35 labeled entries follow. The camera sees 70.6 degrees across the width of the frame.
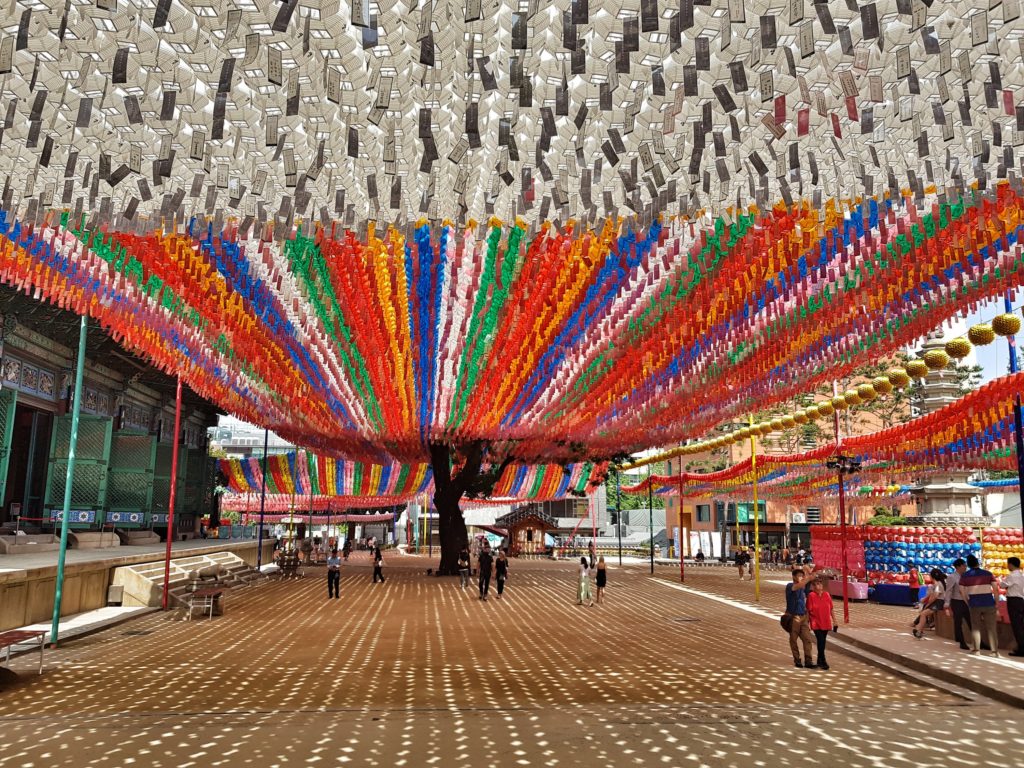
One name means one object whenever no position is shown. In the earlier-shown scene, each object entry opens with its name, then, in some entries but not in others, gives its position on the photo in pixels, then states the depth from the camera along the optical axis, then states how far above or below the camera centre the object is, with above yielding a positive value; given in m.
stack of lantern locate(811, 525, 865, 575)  18.14 -1.34
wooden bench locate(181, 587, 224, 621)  12.38 -2.05
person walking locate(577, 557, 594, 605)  15.18 -2.04
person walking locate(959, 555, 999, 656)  8.78 -1.21
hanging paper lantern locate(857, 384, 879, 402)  11.13 +1.61
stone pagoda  20.39 +0.24
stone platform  9.77 -1.60
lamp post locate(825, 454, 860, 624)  12.31 +0.52
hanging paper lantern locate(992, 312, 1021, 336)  7.79 +1.89
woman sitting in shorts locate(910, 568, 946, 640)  10.21 -1.50
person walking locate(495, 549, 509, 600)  16.77 -1.91
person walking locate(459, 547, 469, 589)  18.89 -2.24
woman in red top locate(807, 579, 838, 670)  8.12 -1.34
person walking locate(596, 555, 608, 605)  15.69 -1.89
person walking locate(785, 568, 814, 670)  8.16 -1.36
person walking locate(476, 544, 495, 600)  16.03 -1.82
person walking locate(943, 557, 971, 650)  9.23 -1.36
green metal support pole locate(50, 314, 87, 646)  8.65 -0.14
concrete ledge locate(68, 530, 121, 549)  17.61 -1.52
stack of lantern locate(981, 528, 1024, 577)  15.30 -1.01
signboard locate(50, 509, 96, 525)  16.45 -0.87
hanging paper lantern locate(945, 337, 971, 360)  8.30 +1.74
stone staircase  13.14 -2.00
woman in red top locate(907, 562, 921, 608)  15.47 -1.84
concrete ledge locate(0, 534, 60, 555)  13.90 -1.37
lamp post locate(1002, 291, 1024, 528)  9.29 +0.90
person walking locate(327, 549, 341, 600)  16.06 -1.98
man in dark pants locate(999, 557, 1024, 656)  8.65 -1.18
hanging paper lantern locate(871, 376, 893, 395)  10.52 +1.63
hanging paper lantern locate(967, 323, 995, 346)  8.01 +1.83
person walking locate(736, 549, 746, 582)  24.16 -2.23
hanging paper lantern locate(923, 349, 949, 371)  8.73 +1.69
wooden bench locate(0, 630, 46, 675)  6.91 -1.57
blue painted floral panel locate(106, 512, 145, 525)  18.79 -1.00
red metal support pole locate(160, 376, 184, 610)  12.62 -1.47
